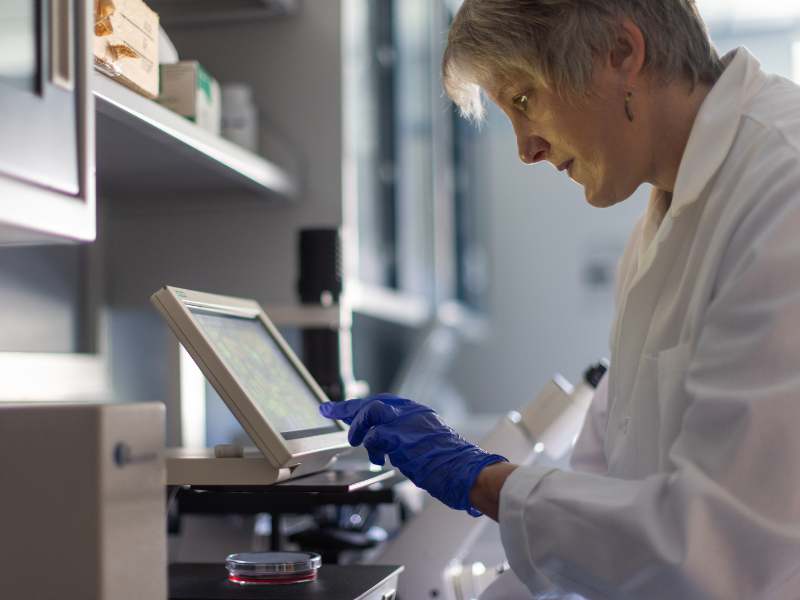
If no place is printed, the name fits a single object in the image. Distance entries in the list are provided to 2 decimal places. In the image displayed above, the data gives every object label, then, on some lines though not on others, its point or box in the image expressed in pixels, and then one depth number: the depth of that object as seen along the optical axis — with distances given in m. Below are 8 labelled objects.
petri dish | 1.17
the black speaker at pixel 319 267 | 1.83
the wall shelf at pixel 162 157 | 1.32
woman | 0.96
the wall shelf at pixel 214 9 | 1.97
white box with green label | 1.58
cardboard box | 1.24
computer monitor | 1.13
